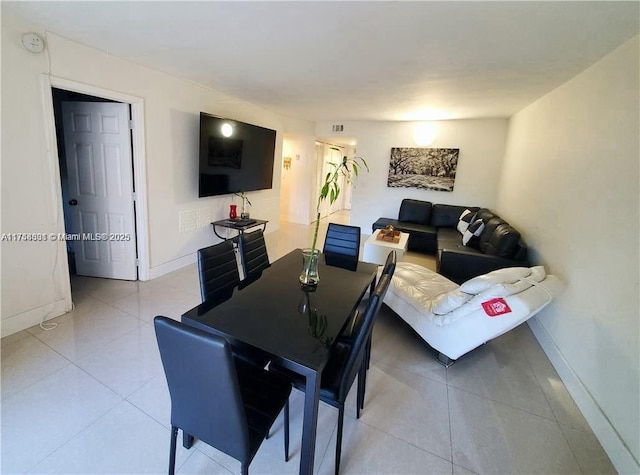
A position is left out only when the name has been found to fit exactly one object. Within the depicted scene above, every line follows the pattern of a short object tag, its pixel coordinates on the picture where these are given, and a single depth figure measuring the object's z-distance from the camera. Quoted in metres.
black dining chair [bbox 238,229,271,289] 2.29
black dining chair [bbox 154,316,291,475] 0.95
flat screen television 3.89
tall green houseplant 1.92
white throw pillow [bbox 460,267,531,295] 2.13
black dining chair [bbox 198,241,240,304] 1.81
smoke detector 2.22
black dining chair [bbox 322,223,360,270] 2.86
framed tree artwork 5.74
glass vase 1.94
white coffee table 4.01
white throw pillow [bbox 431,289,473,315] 2.16
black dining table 1.23
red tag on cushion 1.98
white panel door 3.17
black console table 4.27
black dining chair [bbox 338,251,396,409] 1.78
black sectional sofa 3.37
